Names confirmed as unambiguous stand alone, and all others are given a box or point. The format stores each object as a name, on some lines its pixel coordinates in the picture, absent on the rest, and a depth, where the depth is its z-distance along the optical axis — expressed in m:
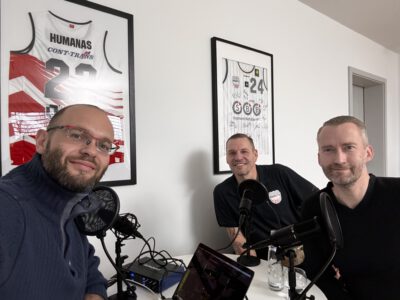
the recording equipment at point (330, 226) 0.65
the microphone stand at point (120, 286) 1.00
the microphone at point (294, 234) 0.69
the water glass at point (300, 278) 1.09
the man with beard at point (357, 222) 1.12
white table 1.08
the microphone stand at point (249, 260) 1.37
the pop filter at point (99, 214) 0.91
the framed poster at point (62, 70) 1.17
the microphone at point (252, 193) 1.10
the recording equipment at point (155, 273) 1.12
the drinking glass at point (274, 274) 1.13
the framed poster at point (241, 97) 1.86
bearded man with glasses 0.66
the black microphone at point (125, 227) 1.00
